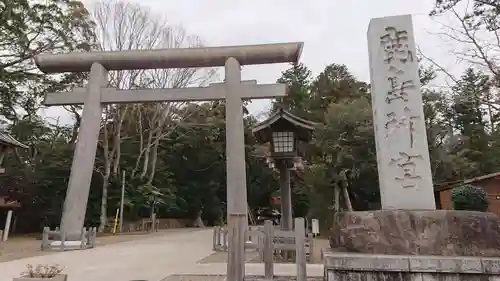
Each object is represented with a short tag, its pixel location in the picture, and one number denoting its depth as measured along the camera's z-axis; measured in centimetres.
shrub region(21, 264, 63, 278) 542
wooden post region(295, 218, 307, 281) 612
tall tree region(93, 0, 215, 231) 2092
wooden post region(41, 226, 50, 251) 1254
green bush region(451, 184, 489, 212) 603
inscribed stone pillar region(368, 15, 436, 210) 572
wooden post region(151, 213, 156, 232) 2650
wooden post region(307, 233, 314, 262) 991
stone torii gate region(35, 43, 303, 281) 1205
